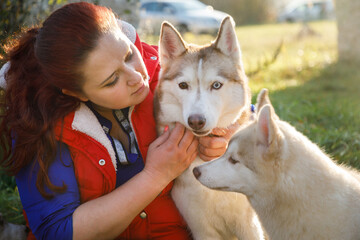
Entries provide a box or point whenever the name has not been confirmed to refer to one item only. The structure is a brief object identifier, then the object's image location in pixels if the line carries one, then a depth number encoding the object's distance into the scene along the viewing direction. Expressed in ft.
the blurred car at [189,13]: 39.22
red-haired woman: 6.86
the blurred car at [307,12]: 76.69
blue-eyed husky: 8.09
